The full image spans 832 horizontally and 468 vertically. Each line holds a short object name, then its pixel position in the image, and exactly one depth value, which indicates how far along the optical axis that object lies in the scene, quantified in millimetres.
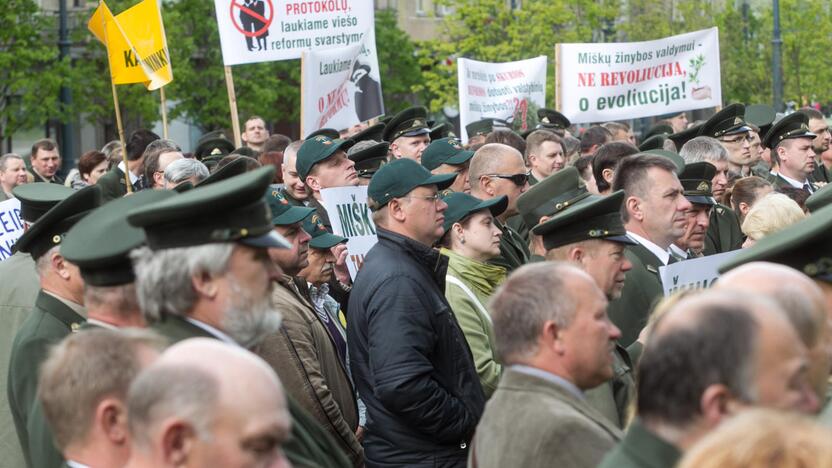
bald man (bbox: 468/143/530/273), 9164
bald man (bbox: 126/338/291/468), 3227
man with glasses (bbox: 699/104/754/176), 13008
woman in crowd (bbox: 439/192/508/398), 7188
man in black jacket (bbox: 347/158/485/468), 6410
